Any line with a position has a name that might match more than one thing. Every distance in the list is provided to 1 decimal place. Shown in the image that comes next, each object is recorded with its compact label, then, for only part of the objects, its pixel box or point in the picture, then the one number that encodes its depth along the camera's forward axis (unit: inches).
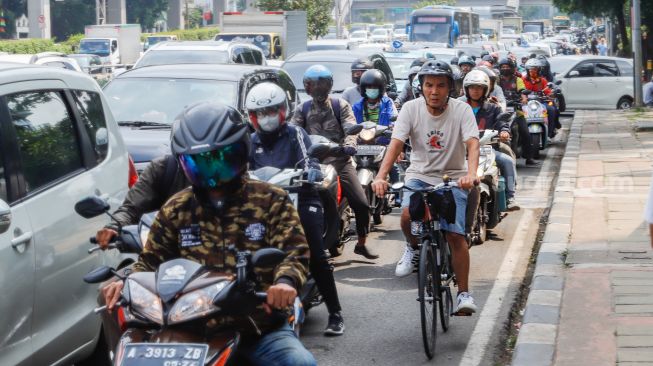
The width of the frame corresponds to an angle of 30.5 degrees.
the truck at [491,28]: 2947.1
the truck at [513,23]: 3784.5
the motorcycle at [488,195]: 442.3
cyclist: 301.1
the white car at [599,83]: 1257.4
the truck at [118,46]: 2219.5
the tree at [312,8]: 2161.7
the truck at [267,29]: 1523.1
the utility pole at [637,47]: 1120.8
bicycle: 278.8
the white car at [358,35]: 3245.6
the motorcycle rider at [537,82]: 824.3
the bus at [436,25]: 1861.5
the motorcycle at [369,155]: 453.4
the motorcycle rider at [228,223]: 163.5
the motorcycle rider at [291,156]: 287.7
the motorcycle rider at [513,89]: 719.8
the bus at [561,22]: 5157.5
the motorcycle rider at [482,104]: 455.2
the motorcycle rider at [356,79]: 549.0
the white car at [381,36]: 2838.1
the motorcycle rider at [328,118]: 413.1
